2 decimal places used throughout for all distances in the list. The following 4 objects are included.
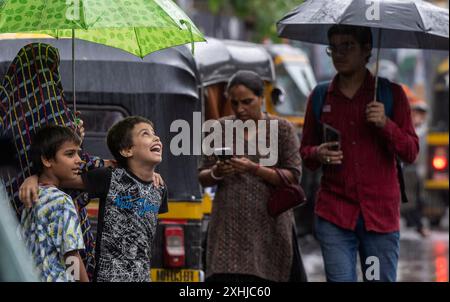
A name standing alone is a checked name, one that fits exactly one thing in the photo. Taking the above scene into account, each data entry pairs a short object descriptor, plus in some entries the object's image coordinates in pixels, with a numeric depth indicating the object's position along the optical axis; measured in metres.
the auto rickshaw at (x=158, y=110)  13.11
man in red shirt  11.99
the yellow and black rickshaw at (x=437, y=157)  31.73
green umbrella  9.31
